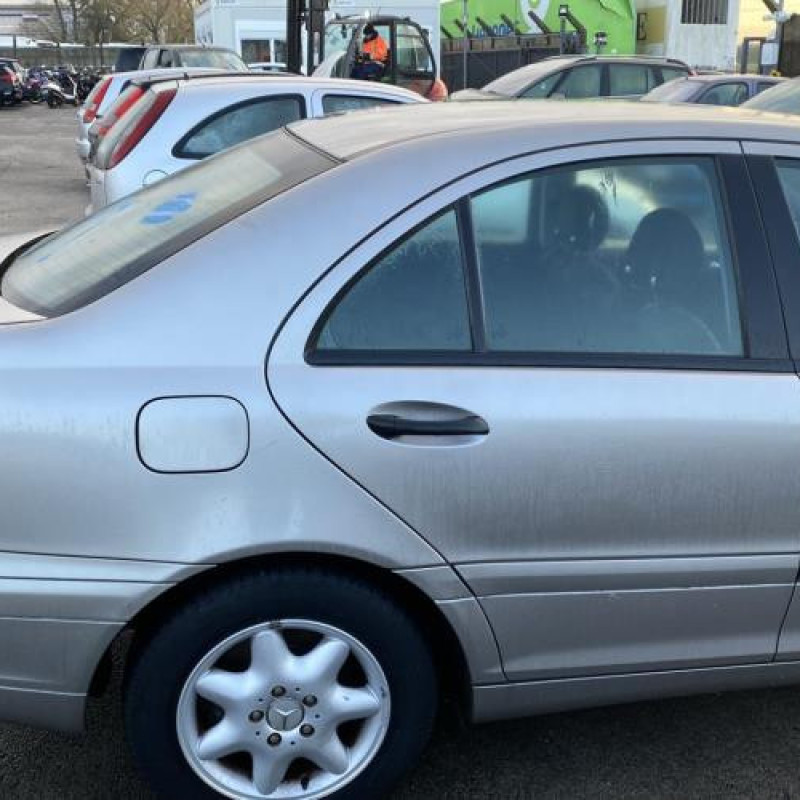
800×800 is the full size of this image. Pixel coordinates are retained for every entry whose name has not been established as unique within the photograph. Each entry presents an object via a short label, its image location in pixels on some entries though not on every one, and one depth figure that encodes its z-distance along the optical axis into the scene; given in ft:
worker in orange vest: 51.42
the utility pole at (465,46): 92.89
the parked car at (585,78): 40.14
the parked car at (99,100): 41.01
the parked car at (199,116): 21.26
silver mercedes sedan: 6.70
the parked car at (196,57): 56.90
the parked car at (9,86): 109.91
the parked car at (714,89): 37.04
